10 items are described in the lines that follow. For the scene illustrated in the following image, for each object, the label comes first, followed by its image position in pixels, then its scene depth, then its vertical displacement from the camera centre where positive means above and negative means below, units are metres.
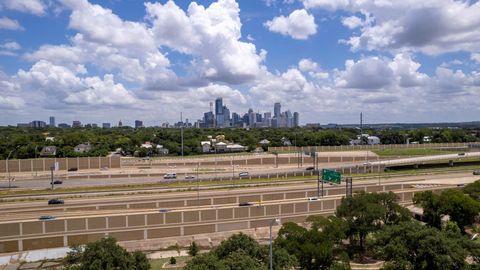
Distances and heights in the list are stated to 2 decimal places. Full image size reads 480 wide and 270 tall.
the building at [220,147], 124.09 -6.71
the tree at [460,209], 41.31 -8.68
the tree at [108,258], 25.51 -8.73
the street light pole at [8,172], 64.35 -8.86
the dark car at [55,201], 49.29 -9.34
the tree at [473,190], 48.84 -8.07
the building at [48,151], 103.12 -6.56
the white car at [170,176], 73.03 -9.19
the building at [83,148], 113.07 -6.26
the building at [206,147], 122.10 -6.41
